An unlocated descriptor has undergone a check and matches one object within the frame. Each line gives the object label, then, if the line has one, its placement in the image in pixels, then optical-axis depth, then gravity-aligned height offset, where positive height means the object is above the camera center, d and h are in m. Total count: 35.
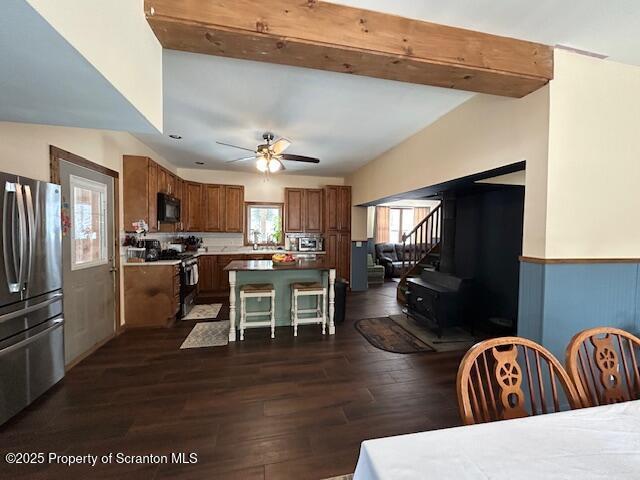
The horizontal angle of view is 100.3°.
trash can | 4.12 -1.12
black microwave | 4.28 +0.34
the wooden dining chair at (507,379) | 1.04 -0.61
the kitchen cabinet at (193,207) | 5.76 +0.48
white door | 2.77 -0.35
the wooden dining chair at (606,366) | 1.20 -0.61
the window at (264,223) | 6.59 +0.16
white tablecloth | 0.76 -0.68
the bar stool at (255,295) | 3.46 -0.94
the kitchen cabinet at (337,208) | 6.39 +0.55
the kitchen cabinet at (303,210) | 6.41 +0.49
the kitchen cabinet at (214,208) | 6.04 +0.48
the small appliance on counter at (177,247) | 4.97 -0.36
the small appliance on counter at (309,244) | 6.51 -0.34
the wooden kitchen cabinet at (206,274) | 5.80 -0.99
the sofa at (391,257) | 8.29 -0.83
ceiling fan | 3.50 +1.01
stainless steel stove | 4.38 -0.81
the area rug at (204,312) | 4.37 -1.44
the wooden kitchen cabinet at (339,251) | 6.42 -0.49
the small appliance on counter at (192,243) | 5.84 -0.32
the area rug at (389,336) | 3.30 -1.43
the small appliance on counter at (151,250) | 4.02 -0.35
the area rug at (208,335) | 3.34 -1.44
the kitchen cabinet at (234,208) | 6.18 +0.49
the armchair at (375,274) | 7.50 -1.20
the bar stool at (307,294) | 3.66 -0.99
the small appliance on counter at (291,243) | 6.64 -0.32
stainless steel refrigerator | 1.87 -0.51
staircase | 5.15 -0.56
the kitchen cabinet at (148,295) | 3.80 -0.97
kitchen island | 3.68 -0.71
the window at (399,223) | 9.45 +0.31
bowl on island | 3.84 -0.43
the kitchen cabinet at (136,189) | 3.79 +0.55
